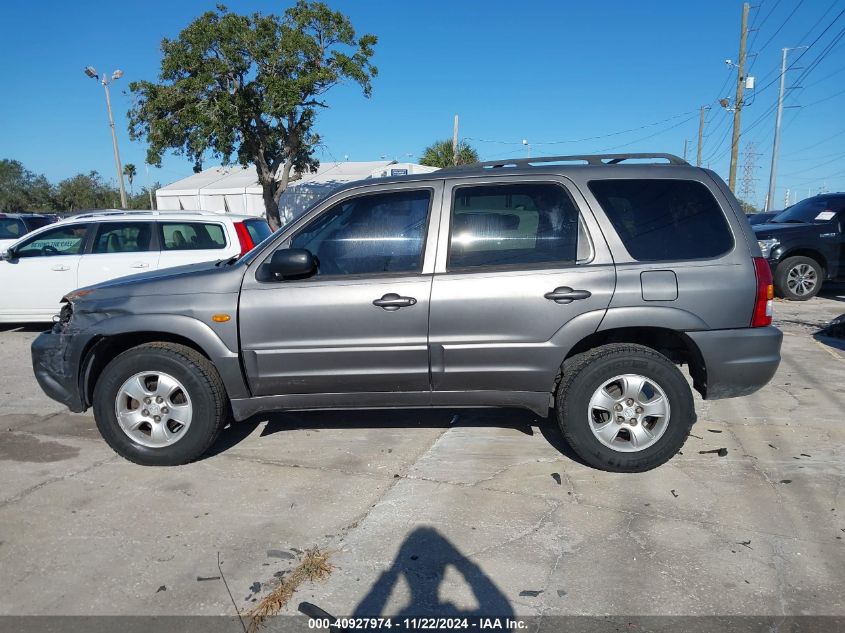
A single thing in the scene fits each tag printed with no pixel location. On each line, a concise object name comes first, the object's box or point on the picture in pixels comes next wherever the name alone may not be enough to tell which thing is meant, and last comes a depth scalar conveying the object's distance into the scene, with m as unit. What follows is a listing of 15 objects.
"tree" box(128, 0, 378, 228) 22.05
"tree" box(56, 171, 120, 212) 58.50
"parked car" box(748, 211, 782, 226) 16.03
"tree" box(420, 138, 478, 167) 38.35
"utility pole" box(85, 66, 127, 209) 27.61
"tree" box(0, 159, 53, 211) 56.22
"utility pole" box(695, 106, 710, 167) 42.68
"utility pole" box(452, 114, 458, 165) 32.56
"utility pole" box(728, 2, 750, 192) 25.02
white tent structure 33.88
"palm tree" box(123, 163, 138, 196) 63.62
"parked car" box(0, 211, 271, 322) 8.52
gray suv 3.92
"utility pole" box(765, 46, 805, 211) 31.11
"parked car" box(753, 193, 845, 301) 10.65
